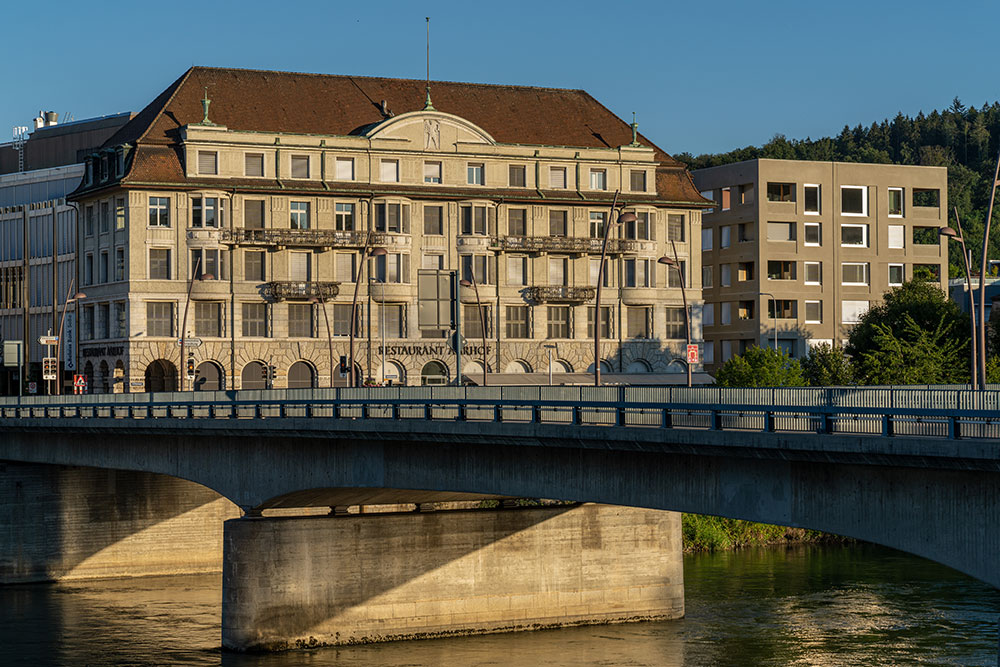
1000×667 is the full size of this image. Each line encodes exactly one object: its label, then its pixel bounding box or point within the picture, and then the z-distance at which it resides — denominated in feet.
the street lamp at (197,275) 314.92
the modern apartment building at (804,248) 400.26
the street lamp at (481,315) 338.13
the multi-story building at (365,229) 342.23
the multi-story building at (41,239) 392.88
